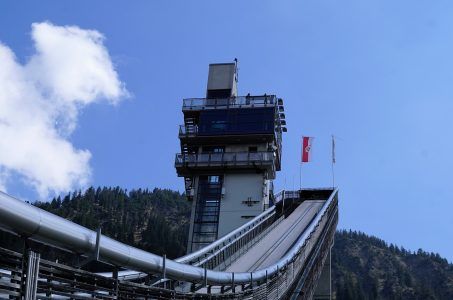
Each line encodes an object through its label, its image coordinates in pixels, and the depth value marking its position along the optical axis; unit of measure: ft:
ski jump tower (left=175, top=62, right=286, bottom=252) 159.74
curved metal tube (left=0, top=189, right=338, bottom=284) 26.61
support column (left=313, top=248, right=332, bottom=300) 139.54
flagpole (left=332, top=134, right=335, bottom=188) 198.84
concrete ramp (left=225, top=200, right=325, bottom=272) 101.55
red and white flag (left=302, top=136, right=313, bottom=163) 191.14
